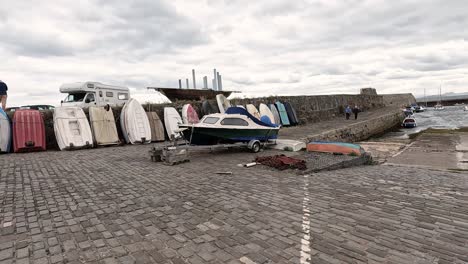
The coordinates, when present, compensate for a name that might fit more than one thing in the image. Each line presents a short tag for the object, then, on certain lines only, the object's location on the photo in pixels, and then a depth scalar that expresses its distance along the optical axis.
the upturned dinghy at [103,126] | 11.87
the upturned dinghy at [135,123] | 12.60
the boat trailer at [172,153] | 7.64
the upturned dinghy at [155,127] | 13.45
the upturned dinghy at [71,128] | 10.85
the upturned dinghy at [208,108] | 16.16
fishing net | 6.90
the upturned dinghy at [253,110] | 17.36
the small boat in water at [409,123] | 33.33
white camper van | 16.50
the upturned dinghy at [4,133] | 9.94
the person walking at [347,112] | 27.44
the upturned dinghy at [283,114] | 20.48
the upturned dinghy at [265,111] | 18.42
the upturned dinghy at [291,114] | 21.02
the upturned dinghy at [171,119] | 13.78
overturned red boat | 10.24
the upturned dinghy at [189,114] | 14.57
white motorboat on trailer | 9.02
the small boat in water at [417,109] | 69.29
